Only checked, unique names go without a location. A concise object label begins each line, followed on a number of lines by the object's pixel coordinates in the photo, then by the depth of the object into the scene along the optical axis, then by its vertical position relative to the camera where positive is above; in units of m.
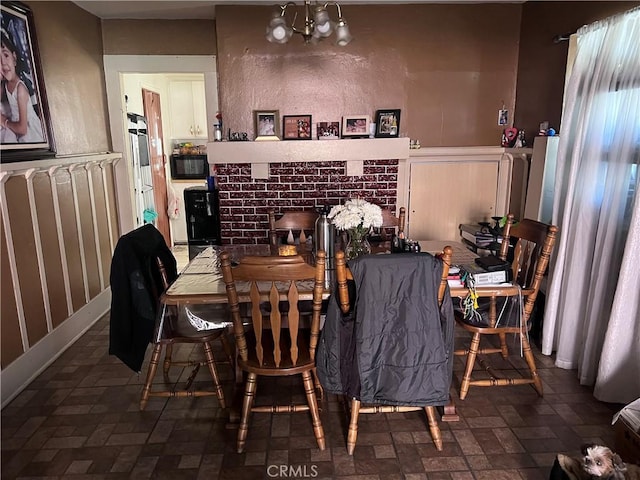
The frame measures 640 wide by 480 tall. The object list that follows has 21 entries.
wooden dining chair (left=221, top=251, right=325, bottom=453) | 1.79 -0.80
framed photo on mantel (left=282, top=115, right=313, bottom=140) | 3.71 +0.10
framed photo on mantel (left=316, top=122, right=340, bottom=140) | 3.75 +0.10
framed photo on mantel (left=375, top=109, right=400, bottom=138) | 3.71 +0.14
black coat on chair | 2.18 -0.77
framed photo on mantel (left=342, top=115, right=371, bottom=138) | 3.71 +0.11
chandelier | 2.42 +0.61
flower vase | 2.37 -0.55
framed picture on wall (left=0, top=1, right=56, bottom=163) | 2.50 +0.27
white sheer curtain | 2.20 -0.40
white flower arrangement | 2.28 -0.38
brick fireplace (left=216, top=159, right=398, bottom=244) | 3.77 -0.41
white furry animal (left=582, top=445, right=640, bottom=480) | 1.52 -1.08
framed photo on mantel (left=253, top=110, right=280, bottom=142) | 3.69 +0.13
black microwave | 5.73 -0.34
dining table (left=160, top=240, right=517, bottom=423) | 2.02 -0.68
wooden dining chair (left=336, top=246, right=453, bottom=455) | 1.80 -1.15
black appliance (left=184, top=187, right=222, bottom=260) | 4.46 -0.77
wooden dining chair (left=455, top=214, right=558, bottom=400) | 2.27 -0.87
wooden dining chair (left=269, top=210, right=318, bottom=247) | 3.11 -0.56
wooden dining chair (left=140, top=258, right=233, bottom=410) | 2.26 -0.97
